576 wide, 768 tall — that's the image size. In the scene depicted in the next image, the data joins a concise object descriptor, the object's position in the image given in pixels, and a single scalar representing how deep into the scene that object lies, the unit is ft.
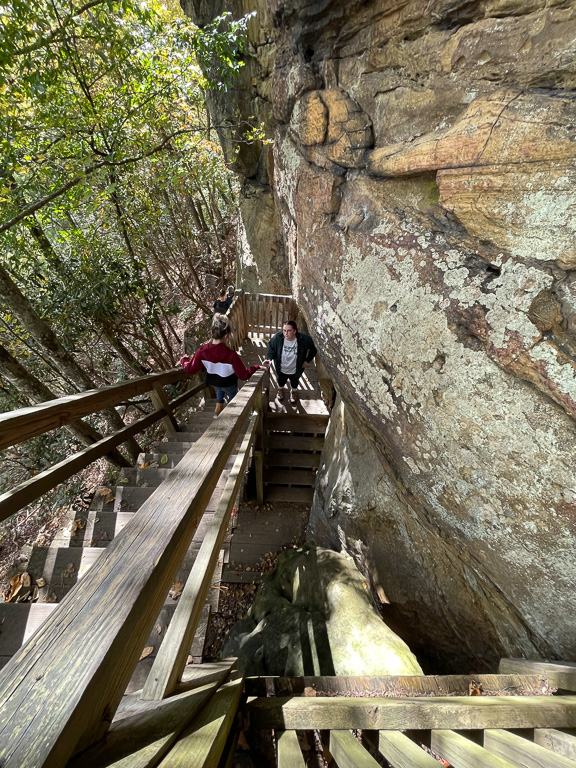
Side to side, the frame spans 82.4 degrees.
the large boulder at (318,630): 9.63
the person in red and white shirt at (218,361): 13.34
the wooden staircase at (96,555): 6.37
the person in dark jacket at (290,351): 16.19
